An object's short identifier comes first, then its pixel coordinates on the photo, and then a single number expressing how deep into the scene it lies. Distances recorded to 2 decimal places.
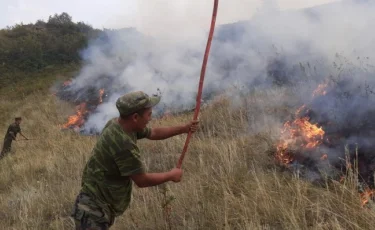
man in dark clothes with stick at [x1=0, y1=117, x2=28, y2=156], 9.86
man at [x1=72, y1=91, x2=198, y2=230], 2.58
